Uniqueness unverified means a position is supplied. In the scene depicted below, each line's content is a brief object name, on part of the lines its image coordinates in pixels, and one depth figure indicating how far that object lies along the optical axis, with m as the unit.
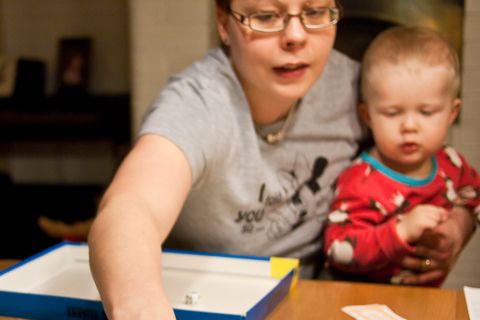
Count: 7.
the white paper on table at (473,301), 0.95
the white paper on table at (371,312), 0.94
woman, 0.90
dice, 0.97
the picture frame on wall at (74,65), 3.83
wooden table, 0.96
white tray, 0.92
